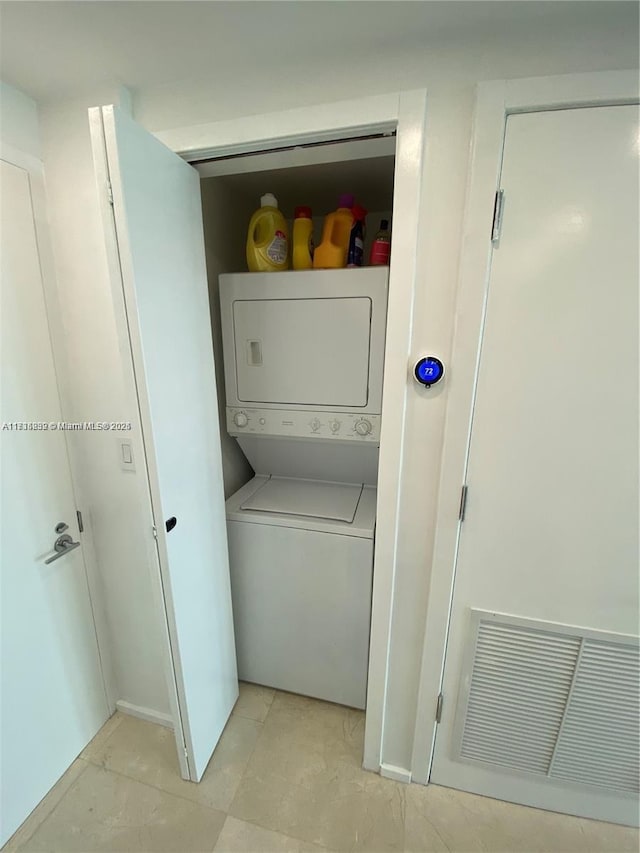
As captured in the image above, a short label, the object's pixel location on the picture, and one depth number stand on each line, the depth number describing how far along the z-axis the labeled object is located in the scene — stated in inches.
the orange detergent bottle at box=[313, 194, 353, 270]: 56.8
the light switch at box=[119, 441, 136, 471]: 52.9
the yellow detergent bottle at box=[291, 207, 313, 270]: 60.1
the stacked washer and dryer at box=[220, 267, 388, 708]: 56.3
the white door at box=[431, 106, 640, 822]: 35.4
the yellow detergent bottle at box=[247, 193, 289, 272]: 59.2
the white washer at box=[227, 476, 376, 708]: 59.1
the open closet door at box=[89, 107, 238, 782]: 35.4
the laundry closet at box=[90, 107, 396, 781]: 39.8
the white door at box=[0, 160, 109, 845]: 45.7
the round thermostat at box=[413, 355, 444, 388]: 40.9
